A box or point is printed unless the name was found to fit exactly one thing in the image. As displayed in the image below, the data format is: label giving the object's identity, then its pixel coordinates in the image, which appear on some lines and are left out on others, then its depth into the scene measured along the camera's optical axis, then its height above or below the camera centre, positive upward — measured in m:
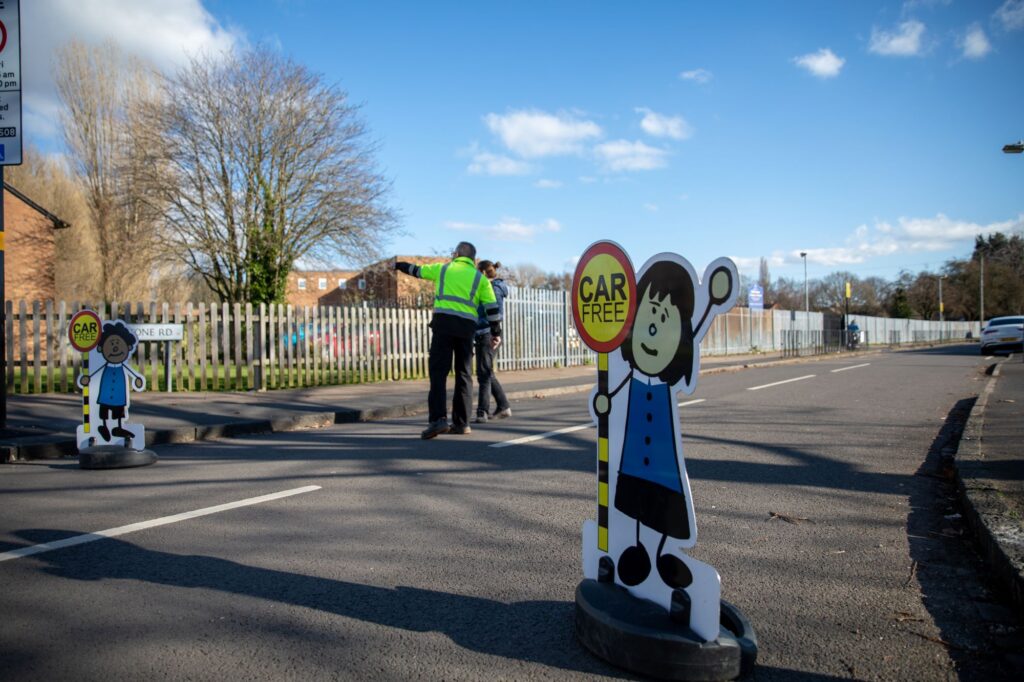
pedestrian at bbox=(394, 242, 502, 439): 7.39 +0.29
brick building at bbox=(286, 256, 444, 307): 22.88 +2.89
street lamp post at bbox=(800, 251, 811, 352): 48.16 +1.45
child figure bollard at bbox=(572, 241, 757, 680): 2.34 -0.55
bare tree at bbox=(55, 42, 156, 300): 32.10 +12.10
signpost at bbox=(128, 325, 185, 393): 12.00 +0.28
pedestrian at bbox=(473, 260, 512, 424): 8.96 -0.43
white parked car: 30.25 +0.06
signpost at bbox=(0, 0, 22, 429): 7.43 +2.90
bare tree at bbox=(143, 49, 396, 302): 21.98 +5.51
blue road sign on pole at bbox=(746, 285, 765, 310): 40.69 +2.66
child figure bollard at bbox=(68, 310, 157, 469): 6.17 -0.37
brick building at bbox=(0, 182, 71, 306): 29.12 +4.62
